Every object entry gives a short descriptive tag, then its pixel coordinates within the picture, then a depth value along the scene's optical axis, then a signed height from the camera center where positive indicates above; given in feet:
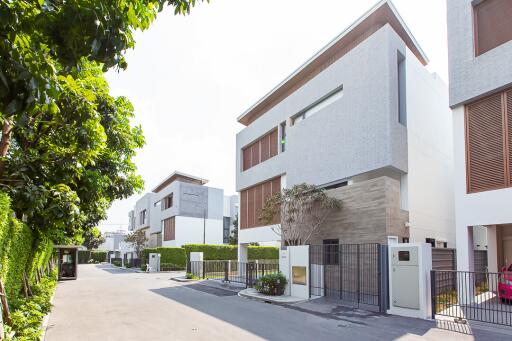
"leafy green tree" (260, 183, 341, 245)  63.72 +2.54
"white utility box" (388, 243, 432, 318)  39.75 -5.35
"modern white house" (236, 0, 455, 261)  58.95 +14.70
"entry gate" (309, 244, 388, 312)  48.08 -6.02
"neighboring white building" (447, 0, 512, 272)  45.55 +13.09
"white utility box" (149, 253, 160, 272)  138.51 -13.33
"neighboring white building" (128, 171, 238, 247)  176.45 +5.26
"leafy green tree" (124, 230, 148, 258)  186.09 -7.52
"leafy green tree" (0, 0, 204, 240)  12.41 +5.80
